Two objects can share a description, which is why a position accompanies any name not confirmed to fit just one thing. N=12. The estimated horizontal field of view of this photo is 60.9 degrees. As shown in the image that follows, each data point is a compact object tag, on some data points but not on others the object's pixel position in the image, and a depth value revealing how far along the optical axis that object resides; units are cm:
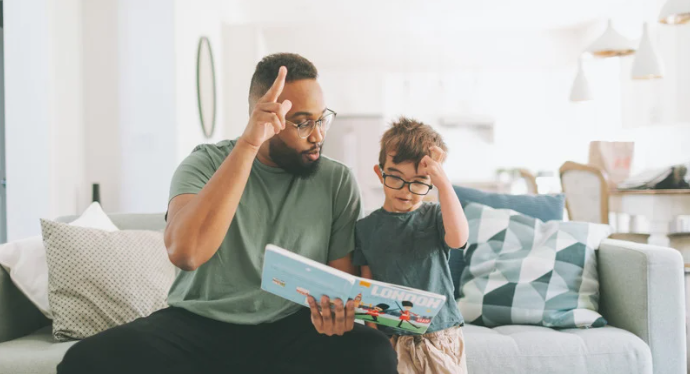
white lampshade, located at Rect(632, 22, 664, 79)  456
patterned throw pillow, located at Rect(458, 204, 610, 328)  196
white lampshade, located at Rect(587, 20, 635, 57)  473
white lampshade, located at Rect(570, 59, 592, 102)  564
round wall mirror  461
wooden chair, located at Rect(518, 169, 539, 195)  468
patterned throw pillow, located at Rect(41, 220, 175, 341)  179
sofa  174
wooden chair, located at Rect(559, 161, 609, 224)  380
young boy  143
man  125
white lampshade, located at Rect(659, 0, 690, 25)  376
